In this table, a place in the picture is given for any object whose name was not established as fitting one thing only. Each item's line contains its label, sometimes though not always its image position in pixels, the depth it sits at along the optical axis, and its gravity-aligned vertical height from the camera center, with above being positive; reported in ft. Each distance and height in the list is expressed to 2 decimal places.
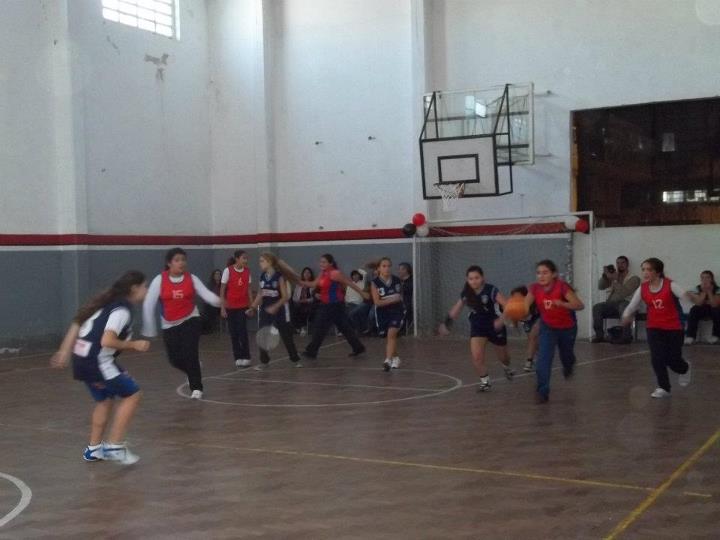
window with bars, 65.36 +17.43
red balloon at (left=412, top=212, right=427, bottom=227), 64.90 +1.15
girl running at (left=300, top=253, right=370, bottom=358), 50.39 -3.93
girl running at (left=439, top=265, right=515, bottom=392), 37.40 -3.30
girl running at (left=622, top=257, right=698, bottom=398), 34.19 -3.38
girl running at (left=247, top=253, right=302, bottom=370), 47.11 -3.04
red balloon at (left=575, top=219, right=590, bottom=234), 60.23 +0.34
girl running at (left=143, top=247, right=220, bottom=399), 35.32 -2.46
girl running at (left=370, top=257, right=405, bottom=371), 44.68 -3.26
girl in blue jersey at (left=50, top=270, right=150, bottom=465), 25.08 -2.91
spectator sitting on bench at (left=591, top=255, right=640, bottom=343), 58.59 -4.16
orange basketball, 35.73 -3.08
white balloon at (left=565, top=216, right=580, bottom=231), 60.44 +0.64
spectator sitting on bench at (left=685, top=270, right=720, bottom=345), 56.03 -5.30
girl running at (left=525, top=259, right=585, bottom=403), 34.40 -3.28
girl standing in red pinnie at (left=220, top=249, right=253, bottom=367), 46.01 -2.61
